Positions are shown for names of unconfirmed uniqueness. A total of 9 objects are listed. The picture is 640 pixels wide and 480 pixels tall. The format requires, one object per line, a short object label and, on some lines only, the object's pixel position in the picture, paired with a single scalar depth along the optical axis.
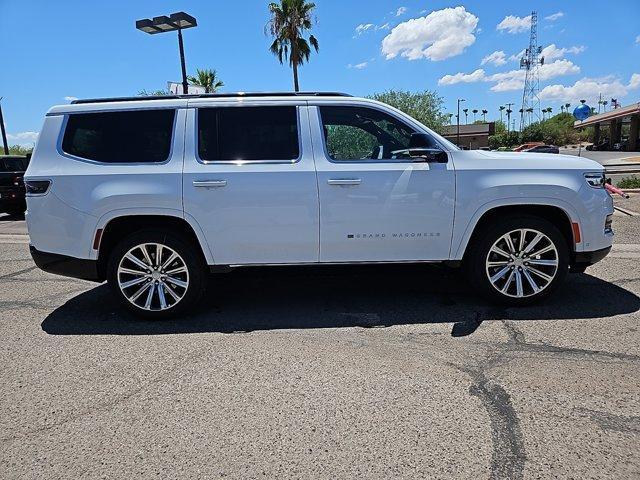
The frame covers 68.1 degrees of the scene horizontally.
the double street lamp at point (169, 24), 12.95
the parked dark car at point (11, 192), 12.45
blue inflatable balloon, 25.84
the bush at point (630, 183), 13.97
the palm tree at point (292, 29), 27.12
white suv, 4.28
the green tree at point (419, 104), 33.75
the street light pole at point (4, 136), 31.17
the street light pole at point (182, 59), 13.81
